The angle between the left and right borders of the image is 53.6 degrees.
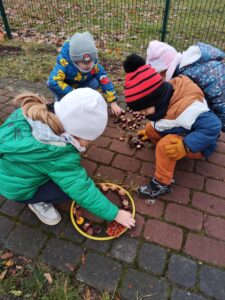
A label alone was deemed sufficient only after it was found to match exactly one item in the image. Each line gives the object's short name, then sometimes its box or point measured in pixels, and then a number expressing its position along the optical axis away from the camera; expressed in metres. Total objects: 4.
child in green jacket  1.50
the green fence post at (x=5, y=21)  4.26
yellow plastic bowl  1.76
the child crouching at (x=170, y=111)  1.78
